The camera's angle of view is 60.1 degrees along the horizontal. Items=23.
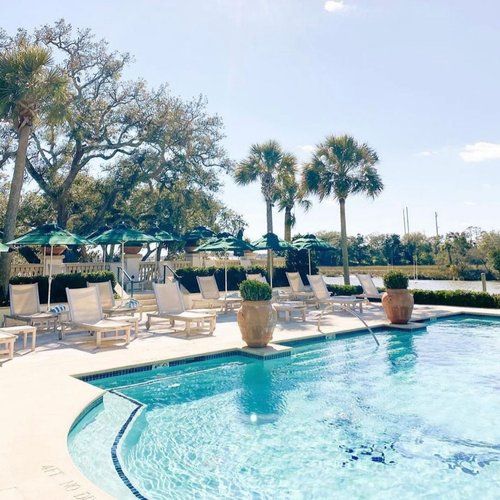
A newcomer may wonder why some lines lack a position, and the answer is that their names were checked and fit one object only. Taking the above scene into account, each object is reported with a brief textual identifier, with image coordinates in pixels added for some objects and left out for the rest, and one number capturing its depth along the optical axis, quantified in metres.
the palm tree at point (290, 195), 23.50
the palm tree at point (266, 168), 23.53
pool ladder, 10.13
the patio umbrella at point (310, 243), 19.66
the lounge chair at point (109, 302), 11.53
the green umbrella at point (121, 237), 13.54
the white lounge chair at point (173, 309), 10.70
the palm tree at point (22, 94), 13.66
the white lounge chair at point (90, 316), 9.20
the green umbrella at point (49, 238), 11.30
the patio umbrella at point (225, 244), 15.86
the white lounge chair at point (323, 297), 14.41
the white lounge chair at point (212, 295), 15.36
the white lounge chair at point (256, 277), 16.46
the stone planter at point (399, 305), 12.18
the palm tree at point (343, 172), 21.55
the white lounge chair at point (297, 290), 16.56
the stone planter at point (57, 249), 15.54
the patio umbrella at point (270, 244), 17.77
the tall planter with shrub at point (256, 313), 8.90
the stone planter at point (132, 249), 19.78
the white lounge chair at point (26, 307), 10.12
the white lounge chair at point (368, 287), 17.22
